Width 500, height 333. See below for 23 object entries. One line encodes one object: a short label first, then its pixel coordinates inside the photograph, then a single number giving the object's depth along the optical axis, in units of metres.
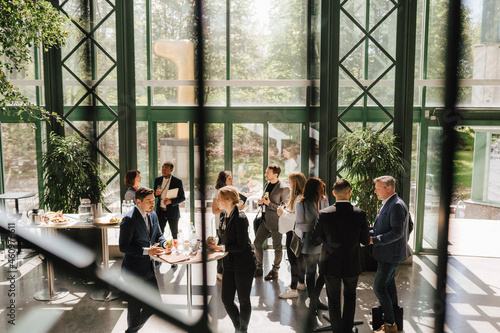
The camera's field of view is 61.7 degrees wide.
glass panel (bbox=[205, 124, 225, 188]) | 6.63
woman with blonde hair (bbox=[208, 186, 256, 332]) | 3.47
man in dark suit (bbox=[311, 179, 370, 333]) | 3.41
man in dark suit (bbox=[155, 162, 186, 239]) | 5.50
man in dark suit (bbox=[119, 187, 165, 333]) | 3.41
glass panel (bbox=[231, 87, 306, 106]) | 6.46
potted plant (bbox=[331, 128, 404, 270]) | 5.43
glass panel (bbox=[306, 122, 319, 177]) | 6.44
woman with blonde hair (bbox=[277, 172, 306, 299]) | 4.36
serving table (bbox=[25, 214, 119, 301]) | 4.72
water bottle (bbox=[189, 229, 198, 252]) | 4.00
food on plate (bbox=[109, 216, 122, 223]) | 4.97
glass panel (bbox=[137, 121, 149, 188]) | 6.55
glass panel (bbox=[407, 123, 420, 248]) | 6.38
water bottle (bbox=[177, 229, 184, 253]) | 4.04
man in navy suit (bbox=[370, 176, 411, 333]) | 3.58
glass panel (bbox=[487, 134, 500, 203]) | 7.05
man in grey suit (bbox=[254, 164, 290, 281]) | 5.00
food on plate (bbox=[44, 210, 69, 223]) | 5.00
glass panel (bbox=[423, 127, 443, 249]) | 6.30
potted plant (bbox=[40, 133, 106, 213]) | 5.69
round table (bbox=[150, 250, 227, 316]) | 3.73
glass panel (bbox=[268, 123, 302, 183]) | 6.56
